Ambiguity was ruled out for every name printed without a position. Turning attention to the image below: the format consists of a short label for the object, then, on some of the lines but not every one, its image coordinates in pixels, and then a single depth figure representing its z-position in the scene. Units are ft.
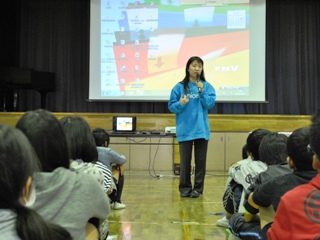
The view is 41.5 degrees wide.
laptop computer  19.02
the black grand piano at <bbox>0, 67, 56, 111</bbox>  19.97
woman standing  12.64
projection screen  20.84
